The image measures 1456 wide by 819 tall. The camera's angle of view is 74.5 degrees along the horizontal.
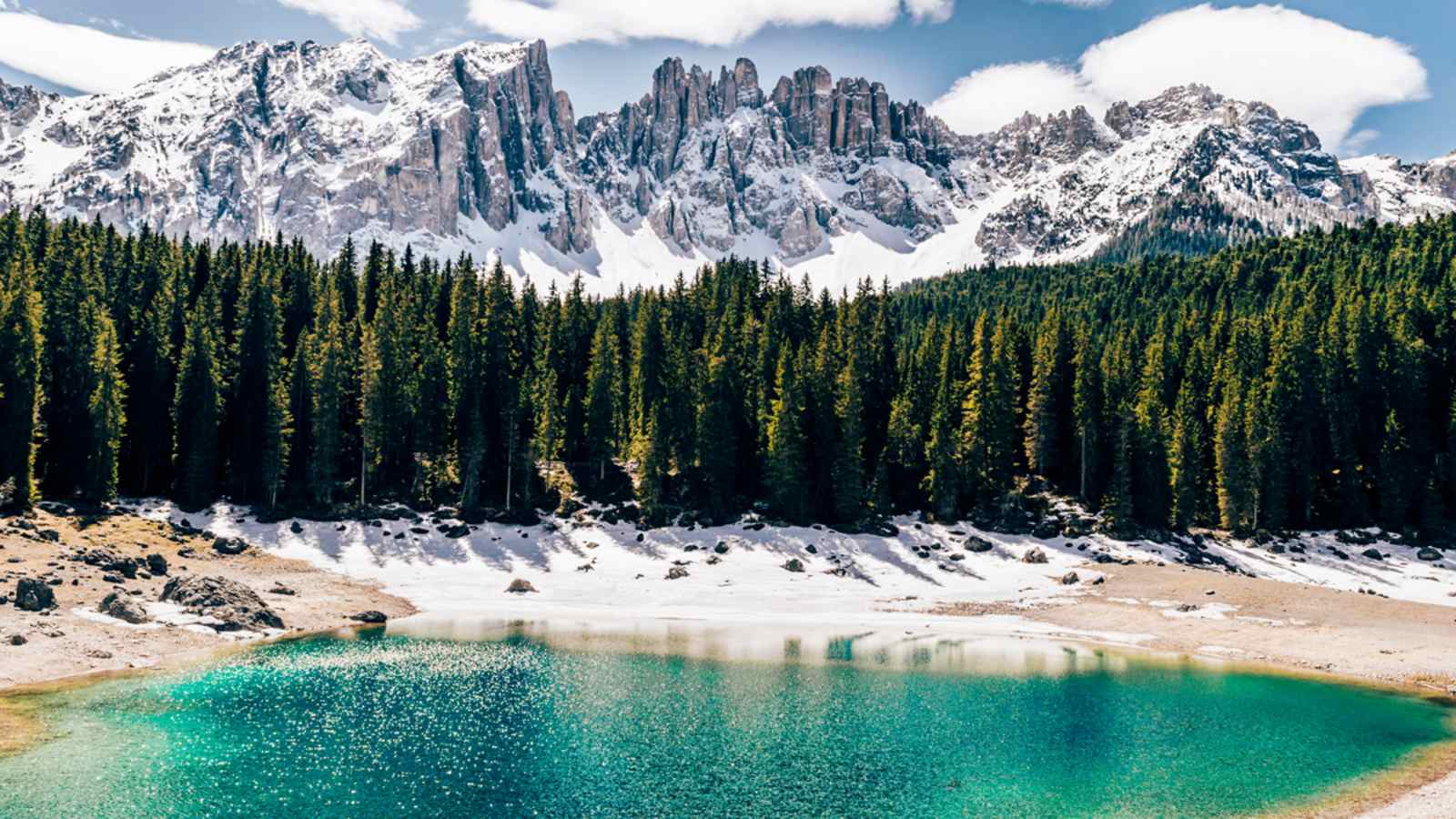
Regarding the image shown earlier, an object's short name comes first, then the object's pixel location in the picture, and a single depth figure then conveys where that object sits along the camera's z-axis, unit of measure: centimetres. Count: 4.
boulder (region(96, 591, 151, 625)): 4875
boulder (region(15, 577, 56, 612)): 4734
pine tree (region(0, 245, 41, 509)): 7112
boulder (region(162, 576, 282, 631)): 5222
